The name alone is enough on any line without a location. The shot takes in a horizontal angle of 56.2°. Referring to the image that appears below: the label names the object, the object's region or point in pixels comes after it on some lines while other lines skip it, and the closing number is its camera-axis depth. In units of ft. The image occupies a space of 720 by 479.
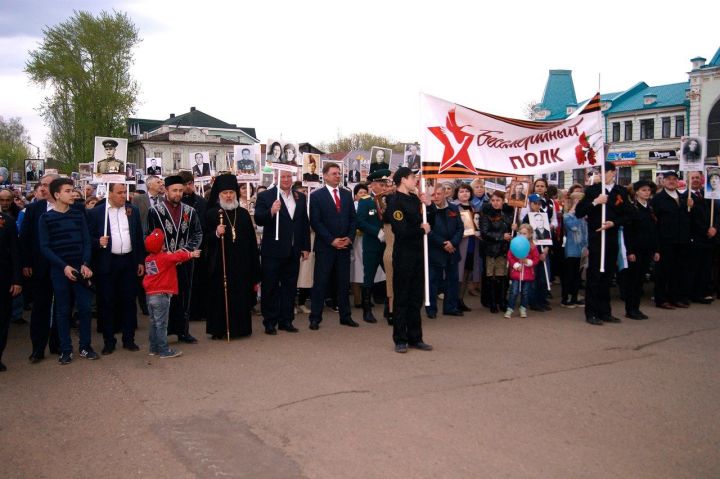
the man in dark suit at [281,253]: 29.17
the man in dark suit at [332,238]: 30.27
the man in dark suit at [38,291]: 24.65
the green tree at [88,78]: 144.66
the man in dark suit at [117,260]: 25.61
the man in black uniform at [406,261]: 24.93
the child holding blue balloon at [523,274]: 33.01
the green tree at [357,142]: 291.58
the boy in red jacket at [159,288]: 24.62
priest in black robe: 27.81
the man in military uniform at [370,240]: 32.12
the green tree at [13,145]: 270.46
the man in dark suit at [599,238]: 30.89
